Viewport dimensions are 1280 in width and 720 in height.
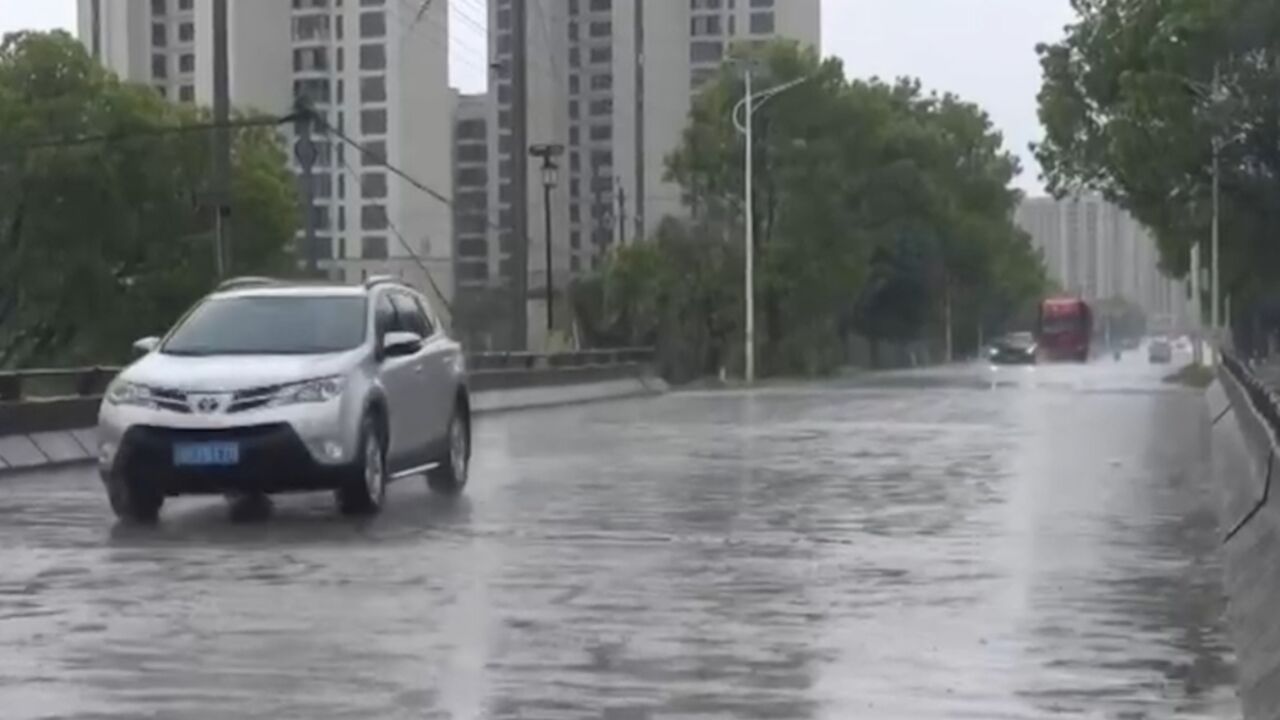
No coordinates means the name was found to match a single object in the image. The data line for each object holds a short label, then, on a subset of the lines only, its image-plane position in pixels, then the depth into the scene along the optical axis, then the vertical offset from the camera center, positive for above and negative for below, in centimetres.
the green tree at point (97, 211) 6225 +240
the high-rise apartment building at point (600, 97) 9944 +821
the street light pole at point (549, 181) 5639 +272
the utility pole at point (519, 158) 4653 +261
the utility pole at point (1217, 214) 5904 +197
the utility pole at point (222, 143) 3397 +216
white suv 1638 -64
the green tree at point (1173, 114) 5831 +420
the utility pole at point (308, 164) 4575 +252
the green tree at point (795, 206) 7606 +297
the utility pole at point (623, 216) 8700 +294
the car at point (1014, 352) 11319 -256
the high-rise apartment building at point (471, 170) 10900 +566
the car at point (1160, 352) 11362 -270
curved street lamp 7000 +311
